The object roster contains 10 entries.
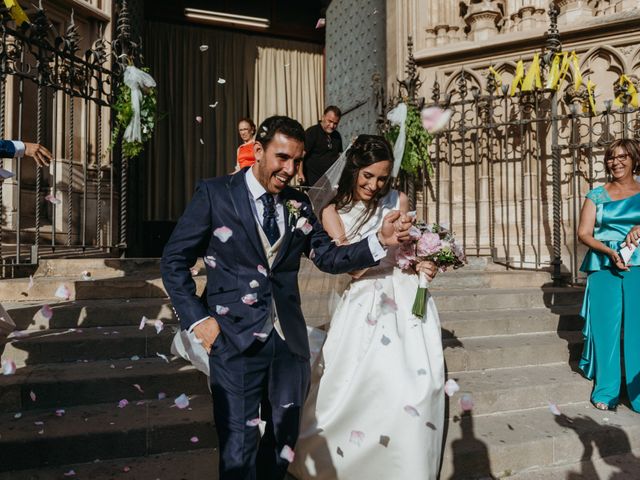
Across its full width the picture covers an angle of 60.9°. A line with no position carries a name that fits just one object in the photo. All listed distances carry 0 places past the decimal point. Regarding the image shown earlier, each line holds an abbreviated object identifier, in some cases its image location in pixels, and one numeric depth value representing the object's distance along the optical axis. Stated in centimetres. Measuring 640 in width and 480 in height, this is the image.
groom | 232
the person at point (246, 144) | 815
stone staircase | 330
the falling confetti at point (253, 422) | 231
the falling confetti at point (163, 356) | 405
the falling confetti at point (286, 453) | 251
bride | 289
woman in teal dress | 429
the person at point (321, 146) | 793
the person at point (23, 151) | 332
